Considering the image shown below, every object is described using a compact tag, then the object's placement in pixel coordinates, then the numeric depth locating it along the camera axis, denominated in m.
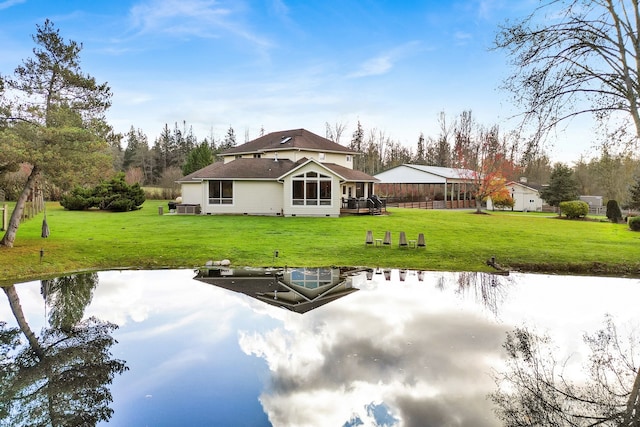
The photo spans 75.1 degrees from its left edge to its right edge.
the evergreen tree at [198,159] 48.75
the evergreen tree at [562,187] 42.19
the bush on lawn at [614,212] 32.25
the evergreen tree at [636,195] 30.33
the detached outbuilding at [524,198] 50.19
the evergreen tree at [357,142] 73.13
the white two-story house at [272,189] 30.11
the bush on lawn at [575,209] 35.22
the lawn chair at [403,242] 17.05
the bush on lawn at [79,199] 33.59
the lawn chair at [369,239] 17.28
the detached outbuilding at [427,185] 47.09
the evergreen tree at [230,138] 81.69
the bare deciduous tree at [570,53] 8.92
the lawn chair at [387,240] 17.15
